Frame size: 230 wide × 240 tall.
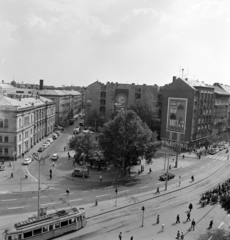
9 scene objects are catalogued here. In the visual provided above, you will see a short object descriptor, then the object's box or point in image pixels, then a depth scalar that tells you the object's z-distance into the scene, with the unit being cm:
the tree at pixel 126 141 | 4750
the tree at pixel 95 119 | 9944
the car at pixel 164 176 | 4747
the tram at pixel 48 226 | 2397
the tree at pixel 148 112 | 8612
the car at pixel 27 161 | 5352
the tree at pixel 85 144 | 5453
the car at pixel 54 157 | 5855
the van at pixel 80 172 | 4772
